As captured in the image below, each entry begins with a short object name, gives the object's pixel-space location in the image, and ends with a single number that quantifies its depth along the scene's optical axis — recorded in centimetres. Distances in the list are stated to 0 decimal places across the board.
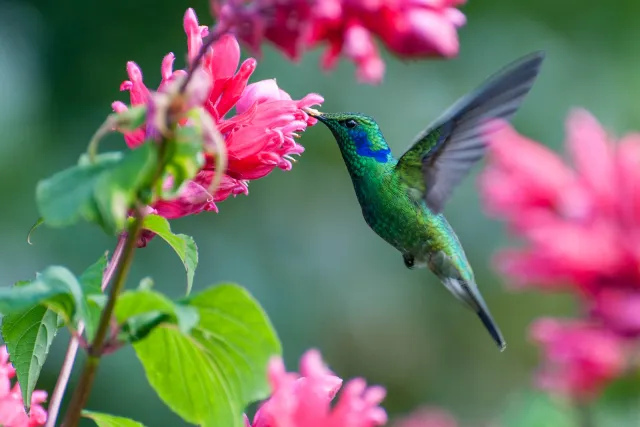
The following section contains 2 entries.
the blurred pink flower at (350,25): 186
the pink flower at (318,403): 199
